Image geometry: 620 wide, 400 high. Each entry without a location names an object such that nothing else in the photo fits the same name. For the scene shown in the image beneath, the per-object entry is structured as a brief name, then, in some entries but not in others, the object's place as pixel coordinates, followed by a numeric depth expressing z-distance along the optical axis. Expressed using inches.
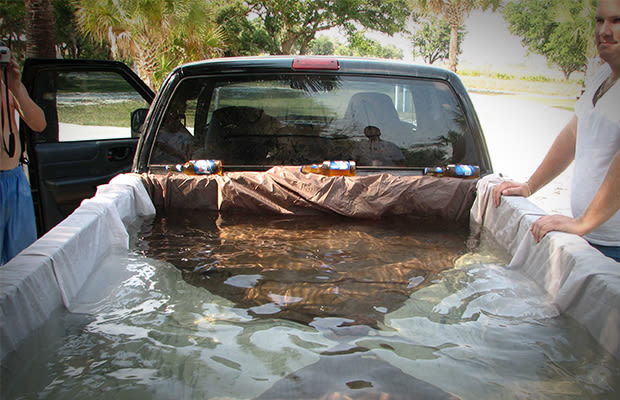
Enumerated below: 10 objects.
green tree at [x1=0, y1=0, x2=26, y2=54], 1013.2
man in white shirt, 78.1
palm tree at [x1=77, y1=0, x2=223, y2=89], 579.5
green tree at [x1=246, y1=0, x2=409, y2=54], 1123.3
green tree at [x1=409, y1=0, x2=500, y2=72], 955.3
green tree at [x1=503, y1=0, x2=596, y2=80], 863.4
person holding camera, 122.7
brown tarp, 115.2
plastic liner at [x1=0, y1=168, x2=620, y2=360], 62.1
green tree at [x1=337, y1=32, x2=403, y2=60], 1210.0
